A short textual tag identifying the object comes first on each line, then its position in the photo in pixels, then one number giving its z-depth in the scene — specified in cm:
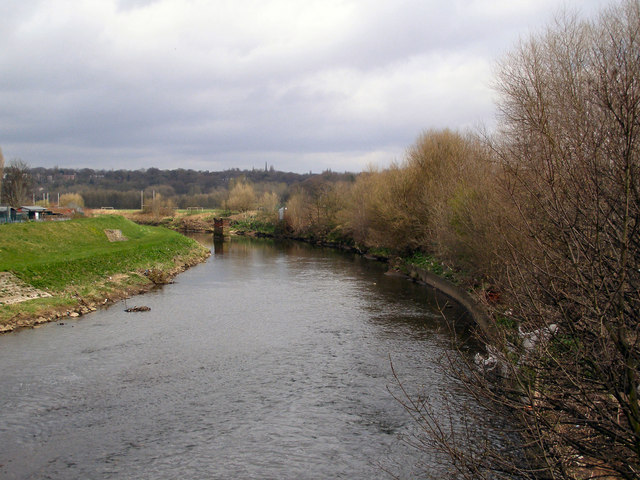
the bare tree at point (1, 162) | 6469
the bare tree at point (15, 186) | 8062
